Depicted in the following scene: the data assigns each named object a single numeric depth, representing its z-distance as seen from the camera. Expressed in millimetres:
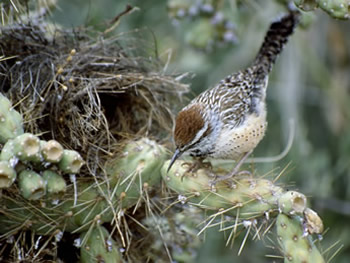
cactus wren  5781
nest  5695
